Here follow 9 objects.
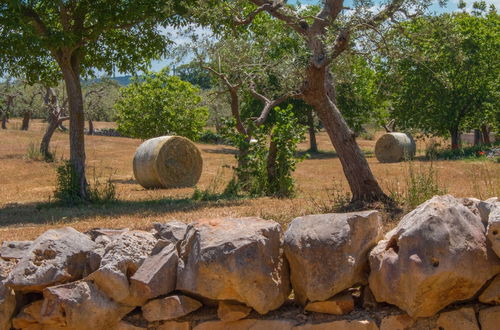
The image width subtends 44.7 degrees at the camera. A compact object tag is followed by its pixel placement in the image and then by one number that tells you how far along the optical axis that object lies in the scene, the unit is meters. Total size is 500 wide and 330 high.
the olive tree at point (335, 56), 8.34
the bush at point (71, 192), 12.09
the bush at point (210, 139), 46.78
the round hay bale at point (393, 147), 28.25
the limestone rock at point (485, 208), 4.43
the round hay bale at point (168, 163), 16.89
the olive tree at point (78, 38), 11.57
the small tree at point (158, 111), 28.39
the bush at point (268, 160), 12.60
